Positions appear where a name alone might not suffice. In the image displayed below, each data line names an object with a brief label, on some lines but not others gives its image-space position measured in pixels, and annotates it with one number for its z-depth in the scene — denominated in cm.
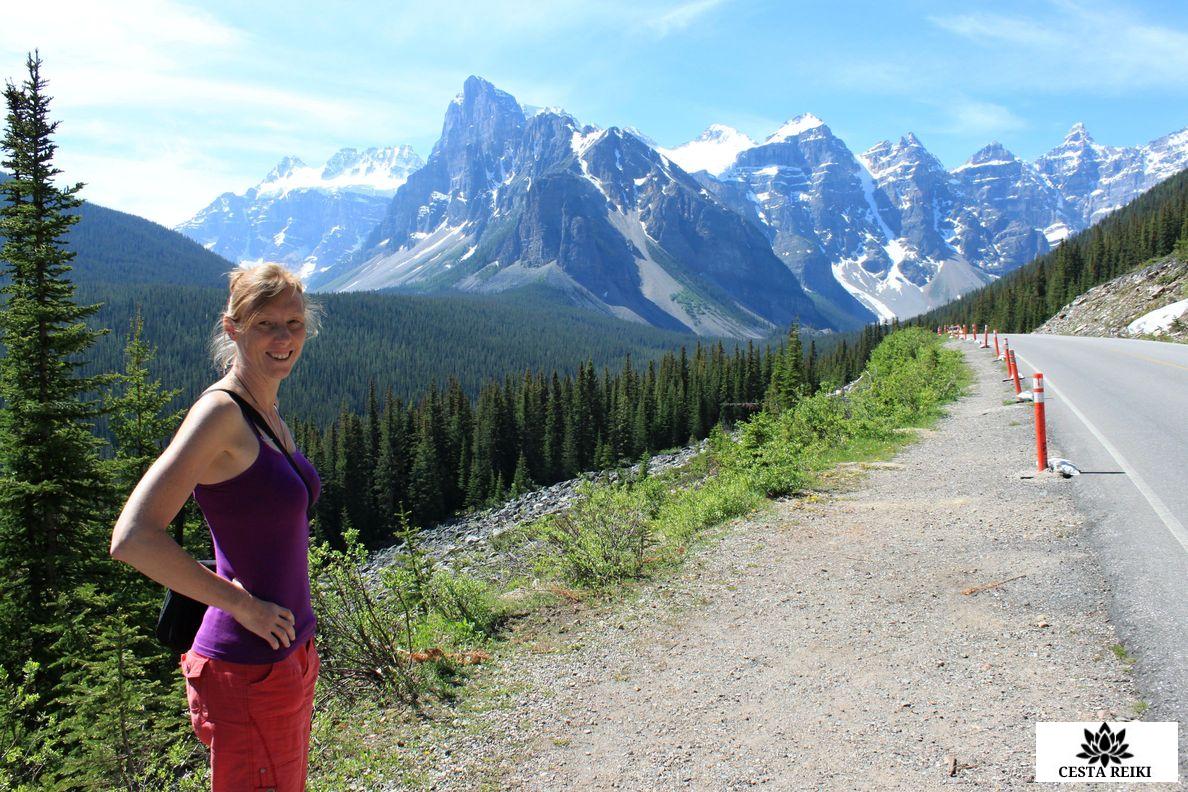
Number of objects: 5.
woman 247
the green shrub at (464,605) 720
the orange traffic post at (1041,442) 1005
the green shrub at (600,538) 823
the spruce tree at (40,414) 1229
